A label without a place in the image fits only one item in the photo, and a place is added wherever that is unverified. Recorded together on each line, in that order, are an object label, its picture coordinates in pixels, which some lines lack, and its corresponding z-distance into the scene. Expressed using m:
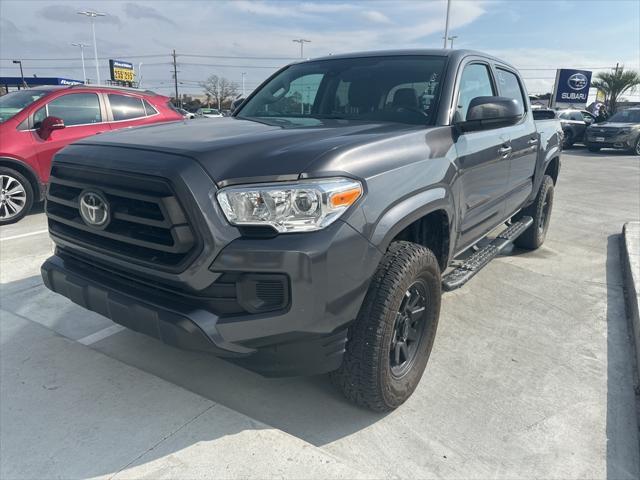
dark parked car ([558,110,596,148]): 18.66
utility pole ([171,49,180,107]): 63.76
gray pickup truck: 1.90
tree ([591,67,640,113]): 30.58
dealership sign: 28.50
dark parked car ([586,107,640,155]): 16.67
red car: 5.83
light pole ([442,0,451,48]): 25.19
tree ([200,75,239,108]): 68.94
